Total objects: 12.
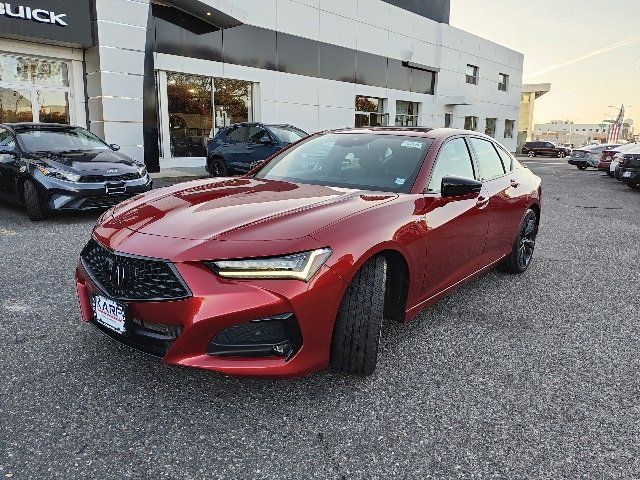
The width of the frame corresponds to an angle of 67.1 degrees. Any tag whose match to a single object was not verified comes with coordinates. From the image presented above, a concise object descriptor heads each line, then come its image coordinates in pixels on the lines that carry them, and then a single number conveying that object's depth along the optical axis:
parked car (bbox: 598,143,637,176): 18.98
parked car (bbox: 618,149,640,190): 13.44
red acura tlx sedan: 2.19
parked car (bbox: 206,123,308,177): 11.65
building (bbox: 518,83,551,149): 48.63
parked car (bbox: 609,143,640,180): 14.72
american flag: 71.82
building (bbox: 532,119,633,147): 139.10
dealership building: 12.92
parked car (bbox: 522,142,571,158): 40.53
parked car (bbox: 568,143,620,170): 23.19
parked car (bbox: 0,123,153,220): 6.63
